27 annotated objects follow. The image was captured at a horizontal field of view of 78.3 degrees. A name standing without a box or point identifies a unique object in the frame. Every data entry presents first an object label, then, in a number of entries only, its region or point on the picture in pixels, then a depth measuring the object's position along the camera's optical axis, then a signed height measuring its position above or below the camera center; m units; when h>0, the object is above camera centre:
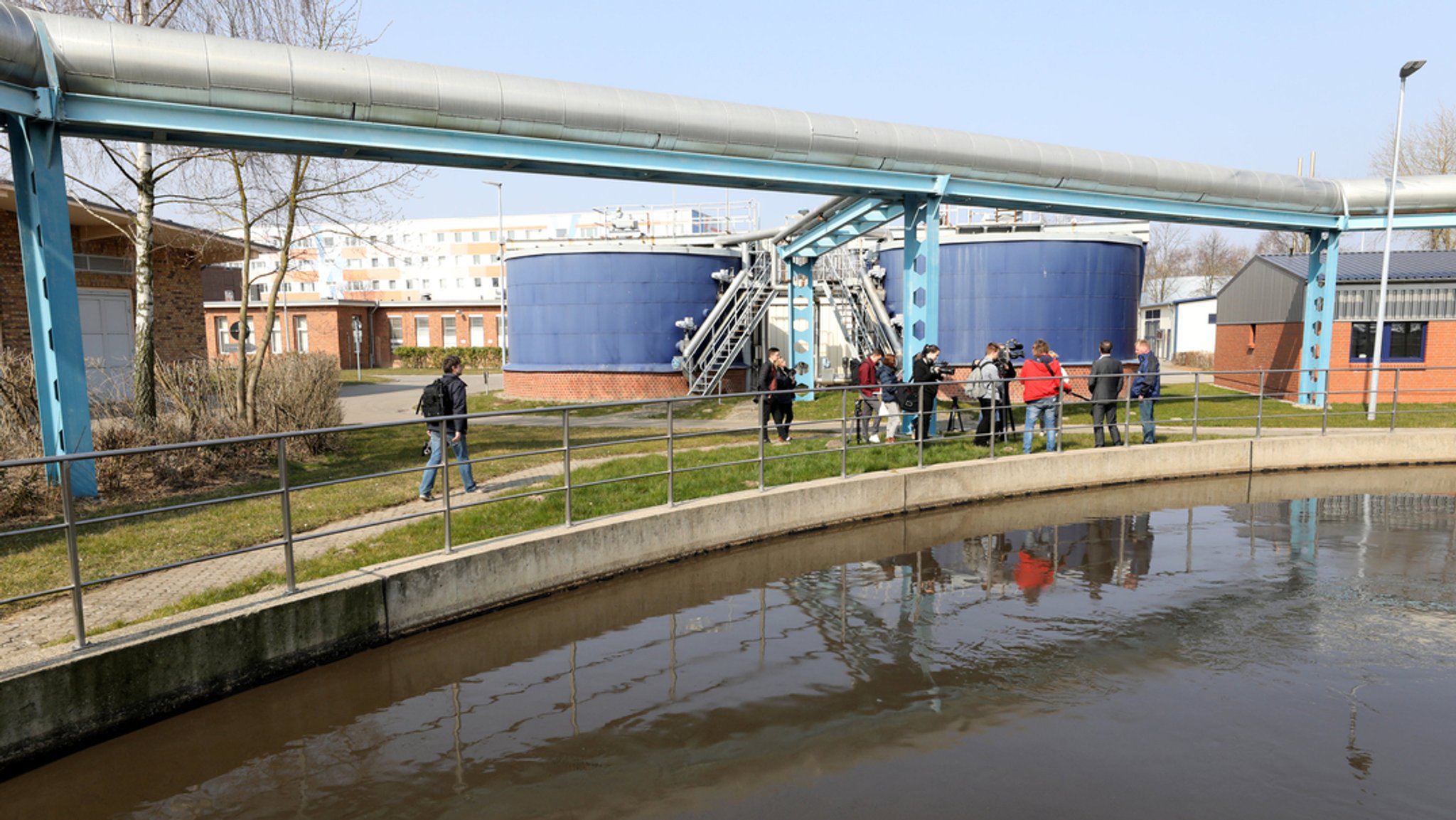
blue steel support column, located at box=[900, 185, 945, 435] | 14.62 +0.92
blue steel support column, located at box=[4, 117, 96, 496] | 8.89 +0.59
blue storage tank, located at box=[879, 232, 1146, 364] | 22.45 +1.07
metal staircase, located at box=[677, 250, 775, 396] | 23.80 +0.20
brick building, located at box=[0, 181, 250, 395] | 17.66 +1.27
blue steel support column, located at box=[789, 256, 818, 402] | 22.59 +0.32
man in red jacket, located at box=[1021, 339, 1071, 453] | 13.08 -0.76
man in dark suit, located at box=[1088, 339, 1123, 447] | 13.48 -0.85
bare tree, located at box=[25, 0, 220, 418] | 11.95 +1.95
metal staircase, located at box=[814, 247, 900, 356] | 23.73 +0.91
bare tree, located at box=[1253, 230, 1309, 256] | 68.19 +7.18
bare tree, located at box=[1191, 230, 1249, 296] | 77.88 +6.78
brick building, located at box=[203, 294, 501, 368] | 46.53 +0.80
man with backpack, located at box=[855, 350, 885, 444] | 14.20 -1.00
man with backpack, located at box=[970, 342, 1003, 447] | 12.69 -0.75
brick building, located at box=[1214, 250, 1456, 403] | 21.09 +0.23
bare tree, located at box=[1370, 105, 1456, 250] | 34.38 +6.53
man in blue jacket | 13.57 -0.84
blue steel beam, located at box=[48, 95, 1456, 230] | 9.38 +2.32
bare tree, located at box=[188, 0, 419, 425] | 14.34 +2.61
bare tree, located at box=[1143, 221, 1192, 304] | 72.19 +5.74
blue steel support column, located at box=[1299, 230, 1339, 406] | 20.05 +0.52
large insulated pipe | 9.00 +2.85
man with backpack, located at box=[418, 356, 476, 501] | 10.02 -0.76
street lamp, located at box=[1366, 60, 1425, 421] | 17.36 +1.31
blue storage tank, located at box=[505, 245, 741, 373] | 23.91 +0.92
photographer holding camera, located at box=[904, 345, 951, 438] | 13.52 -0.60
